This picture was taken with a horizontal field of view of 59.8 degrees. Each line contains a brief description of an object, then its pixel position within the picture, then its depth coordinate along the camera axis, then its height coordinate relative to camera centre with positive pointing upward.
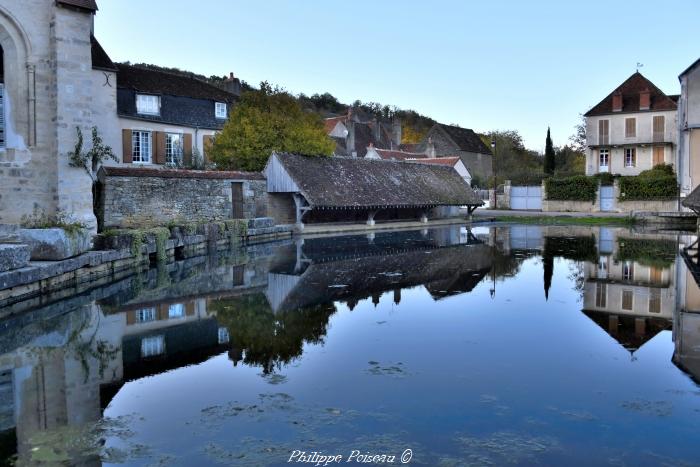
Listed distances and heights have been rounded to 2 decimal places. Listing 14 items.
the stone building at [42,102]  13.68 +2.55
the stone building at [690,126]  26.84 +3.63
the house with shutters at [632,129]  34.28 +4.56
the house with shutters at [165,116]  24.39 +4.11
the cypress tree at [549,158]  41.59 +3.53
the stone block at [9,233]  10.81 -0.36
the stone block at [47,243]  10.17 -0.48
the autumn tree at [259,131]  22.78 +3.08
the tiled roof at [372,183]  22.52 +1.20
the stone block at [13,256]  8.68 -0.62
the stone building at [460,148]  48.50 +5.10
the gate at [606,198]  32.22 +0.57
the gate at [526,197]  36.31 +0.75
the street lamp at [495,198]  38.30 +0.74
